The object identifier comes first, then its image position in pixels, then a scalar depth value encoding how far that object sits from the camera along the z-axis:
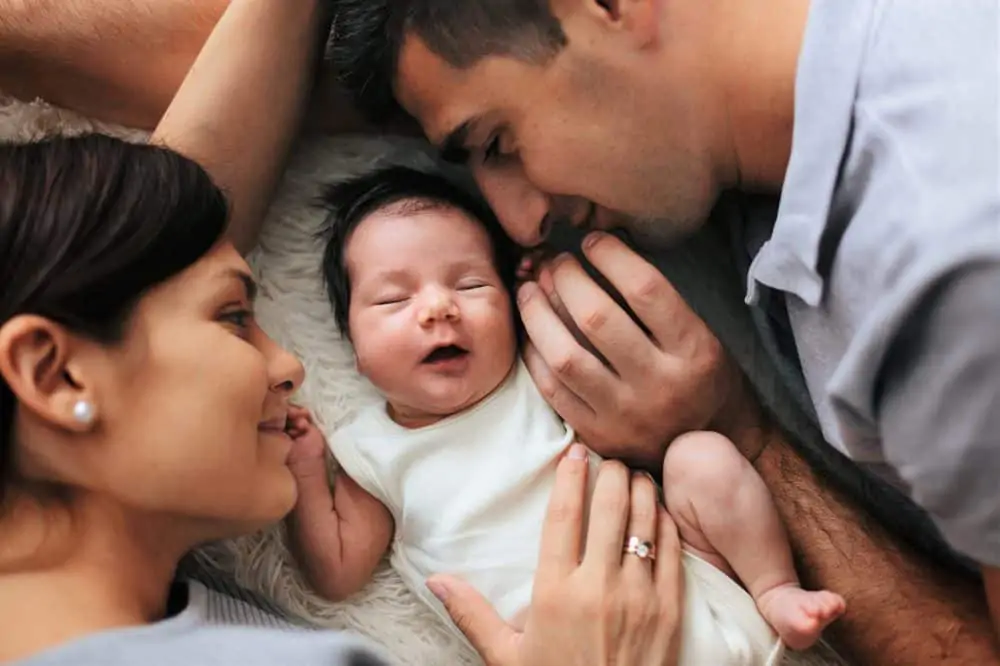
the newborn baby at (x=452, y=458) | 1.01
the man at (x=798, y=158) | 0.78
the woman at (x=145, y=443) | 0.78
